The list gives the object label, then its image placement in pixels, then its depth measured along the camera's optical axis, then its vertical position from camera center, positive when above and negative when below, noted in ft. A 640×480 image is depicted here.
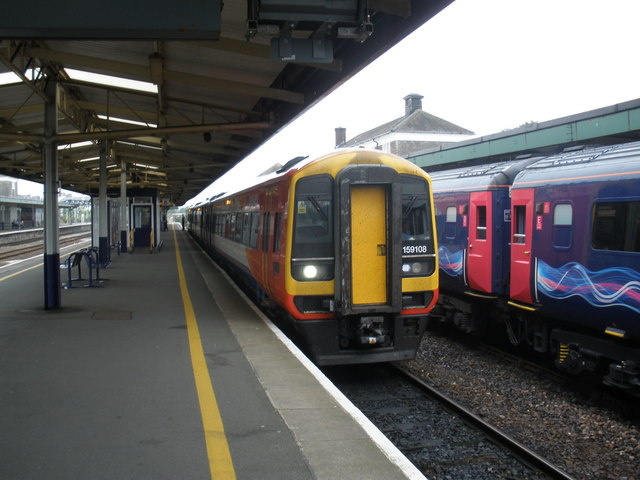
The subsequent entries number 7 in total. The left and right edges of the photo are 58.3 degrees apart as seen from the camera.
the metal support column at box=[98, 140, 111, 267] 55.83 +1.08
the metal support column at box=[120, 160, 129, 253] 72.67 +1.32
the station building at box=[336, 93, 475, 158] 144.46 +24.01
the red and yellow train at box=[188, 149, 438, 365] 23.91 -1.39
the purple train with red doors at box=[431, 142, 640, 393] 21.68 -1.48
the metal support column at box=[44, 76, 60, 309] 32.89 +1.14
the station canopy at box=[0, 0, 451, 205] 13.62 +7.75
